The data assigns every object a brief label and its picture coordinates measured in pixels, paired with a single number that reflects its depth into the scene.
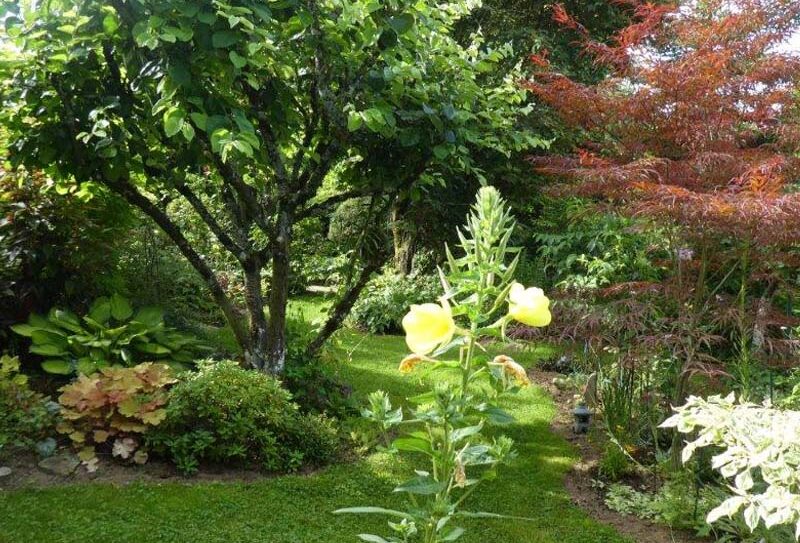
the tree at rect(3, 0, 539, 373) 3.26
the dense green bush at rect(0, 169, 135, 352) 4.87
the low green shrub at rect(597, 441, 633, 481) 4.05
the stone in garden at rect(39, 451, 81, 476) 3.54
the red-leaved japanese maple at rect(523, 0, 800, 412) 3.71
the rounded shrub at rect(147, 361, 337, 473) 3.73
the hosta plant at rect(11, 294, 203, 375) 4.48
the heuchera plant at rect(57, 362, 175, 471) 3.68
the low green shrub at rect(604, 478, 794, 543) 3.15
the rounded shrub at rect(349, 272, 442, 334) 8.25
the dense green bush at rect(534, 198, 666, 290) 5.55
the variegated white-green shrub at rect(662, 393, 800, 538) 2.00
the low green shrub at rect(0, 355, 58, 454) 3.63
